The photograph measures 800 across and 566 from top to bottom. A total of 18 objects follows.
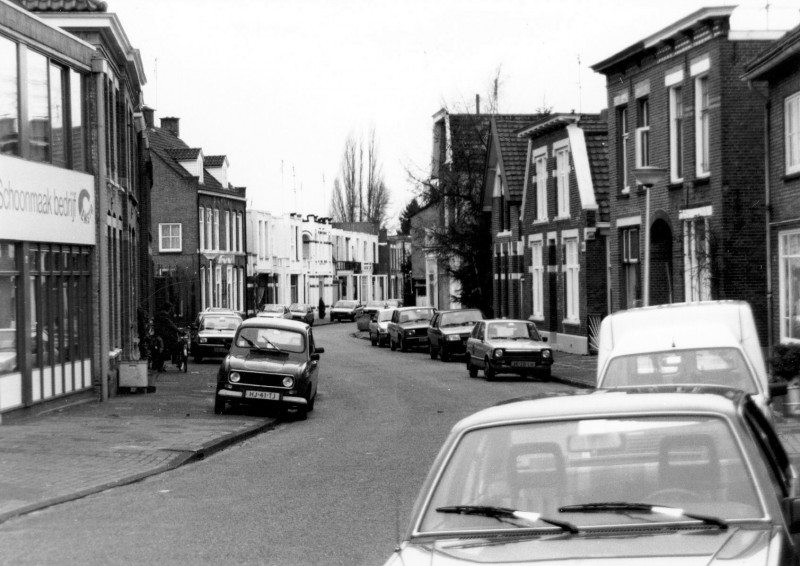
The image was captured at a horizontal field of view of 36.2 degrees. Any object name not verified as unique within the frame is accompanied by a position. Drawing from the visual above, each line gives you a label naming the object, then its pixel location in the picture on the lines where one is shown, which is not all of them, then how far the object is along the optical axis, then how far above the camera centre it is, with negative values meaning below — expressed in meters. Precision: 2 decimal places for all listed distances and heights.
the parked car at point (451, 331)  42.38 -1.86
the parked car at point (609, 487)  4.57 -0.87
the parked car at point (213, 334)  40.31 -1.76
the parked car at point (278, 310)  64.00 -1.64
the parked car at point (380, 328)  55.97 -2.27
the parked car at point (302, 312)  72.56 -2.03
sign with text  19.91 +1.43
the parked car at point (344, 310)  95.44 -2.41
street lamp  22.56 +1.80
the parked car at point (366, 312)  71.56 -2.13
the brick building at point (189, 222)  68.06 +3.41
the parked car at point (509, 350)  31.31 -1.91
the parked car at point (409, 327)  50.06 -2.01
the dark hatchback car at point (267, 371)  22.36 -1.66
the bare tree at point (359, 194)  102.25 +7.43
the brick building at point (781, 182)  24.16 +1.84
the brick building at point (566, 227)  39.75 +1.68
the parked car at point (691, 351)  11.62 -0.76
